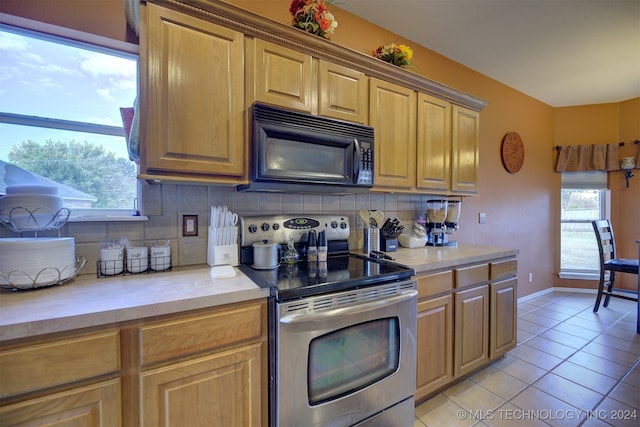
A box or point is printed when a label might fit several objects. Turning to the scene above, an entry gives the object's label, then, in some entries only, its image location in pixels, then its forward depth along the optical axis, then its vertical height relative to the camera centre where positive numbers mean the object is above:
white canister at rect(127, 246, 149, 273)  1.34 -0.25
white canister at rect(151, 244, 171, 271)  1.38 -0.25
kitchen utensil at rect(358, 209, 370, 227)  1.97 -0.05
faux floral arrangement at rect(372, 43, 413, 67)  1.95 +1.13
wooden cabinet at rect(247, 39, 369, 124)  1.43 +0.73
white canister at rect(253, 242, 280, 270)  1.44 -0.25
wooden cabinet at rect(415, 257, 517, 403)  1.64 -0.76
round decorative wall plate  3.28 +0.71
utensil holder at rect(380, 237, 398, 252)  2.05 -0.27
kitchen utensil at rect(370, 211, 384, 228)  1.99 -0.07
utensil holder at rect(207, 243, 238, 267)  1.47 -0.25
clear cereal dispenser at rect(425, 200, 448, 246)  2.34 -0.11
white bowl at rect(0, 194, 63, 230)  1.12 +0.00
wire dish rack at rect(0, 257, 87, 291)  1.00 -0.27
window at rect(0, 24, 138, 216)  1.28 +0.46
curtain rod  3.60 +0.91
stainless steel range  1.10 -0.60
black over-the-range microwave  1.35 +0.31
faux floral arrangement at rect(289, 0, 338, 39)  1.55 +1.12
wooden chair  3.07 -0.62
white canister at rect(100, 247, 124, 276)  1.29 -0.25
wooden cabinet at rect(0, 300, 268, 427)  0.79 -0.56
